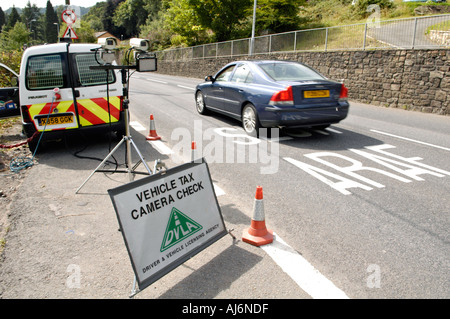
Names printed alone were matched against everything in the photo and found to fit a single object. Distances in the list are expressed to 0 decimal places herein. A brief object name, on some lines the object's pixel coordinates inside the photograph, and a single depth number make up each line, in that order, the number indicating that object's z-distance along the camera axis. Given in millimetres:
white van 6703
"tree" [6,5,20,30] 124662
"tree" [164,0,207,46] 40312
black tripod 4441
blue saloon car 7441
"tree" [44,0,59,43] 132850
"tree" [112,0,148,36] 104812
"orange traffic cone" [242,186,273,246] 3580
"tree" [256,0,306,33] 36062
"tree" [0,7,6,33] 133500
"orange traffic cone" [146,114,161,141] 7973
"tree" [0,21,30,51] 44081
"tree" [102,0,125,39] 117812
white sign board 2854
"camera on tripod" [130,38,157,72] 4535
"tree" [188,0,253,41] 37906
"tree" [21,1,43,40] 141750
